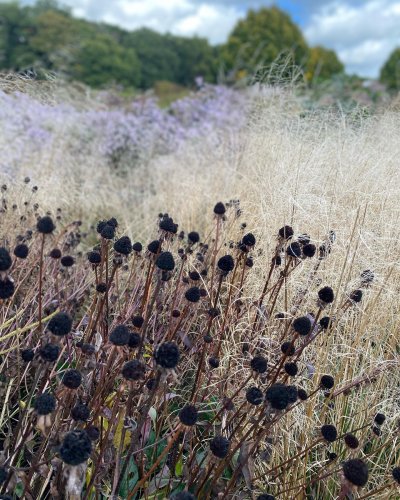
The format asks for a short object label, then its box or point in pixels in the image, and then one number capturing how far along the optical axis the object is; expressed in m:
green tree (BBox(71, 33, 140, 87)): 29.80
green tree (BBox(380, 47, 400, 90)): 21.82
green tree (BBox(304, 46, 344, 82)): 19.58
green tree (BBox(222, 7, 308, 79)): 20.98
